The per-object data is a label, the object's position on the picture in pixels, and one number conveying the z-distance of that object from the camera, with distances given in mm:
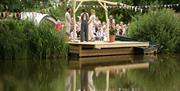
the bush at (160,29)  30188
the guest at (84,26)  27125
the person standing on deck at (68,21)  27386
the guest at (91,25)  27781
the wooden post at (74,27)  27055
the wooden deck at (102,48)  26453
